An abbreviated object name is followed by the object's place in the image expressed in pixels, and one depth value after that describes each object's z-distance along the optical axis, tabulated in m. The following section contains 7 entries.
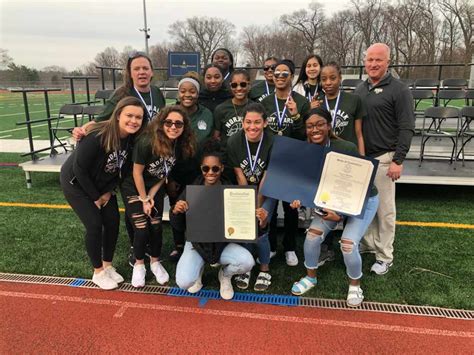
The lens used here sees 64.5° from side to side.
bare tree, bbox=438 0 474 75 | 46.16
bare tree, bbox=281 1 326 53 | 56.97
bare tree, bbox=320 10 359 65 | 54.72
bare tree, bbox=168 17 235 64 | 63.75
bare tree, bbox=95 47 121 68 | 66.25
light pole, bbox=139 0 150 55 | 34.60
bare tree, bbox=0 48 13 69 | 51.04
